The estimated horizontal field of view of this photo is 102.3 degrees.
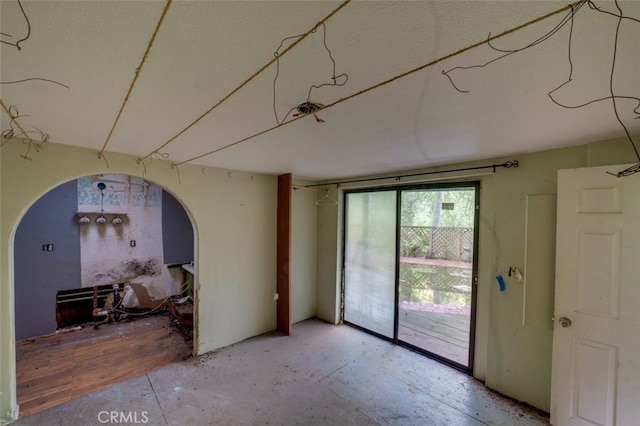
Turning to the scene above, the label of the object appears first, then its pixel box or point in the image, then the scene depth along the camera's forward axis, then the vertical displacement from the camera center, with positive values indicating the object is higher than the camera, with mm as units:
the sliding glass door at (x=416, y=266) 2908 -770
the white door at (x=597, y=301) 1782 -670
